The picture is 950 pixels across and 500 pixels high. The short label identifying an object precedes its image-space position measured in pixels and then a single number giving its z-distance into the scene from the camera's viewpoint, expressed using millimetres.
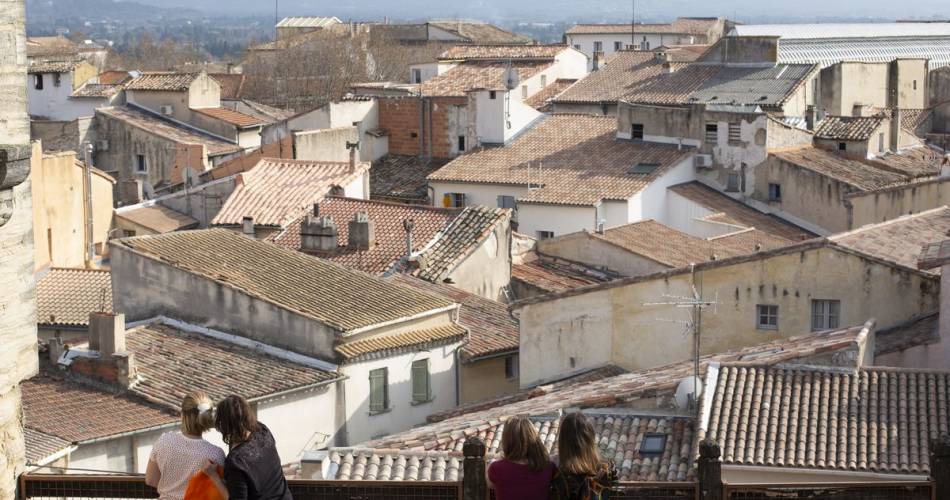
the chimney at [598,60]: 59200
